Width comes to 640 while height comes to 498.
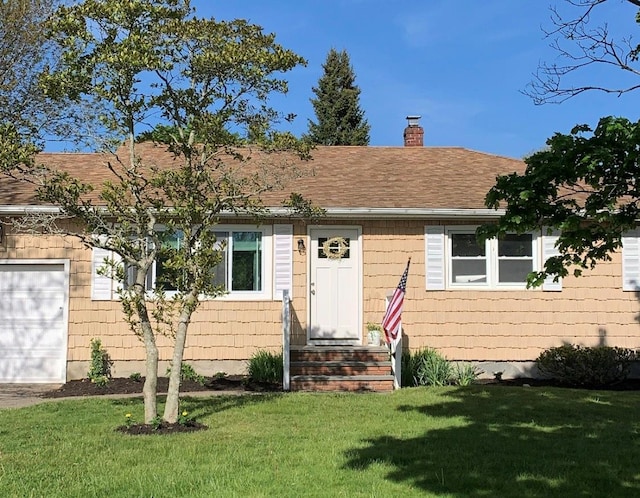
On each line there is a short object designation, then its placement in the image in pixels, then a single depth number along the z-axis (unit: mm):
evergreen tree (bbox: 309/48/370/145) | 38750
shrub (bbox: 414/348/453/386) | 11516
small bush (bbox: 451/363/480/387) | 11568
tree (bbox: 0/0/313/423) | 7555
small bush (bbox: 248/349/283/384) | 11547
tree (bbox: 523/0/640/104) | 6338
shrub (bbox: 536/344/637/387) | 11562
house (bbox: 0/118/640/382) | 12211
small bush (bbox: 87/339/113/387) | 11750
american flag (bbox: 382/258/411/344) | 10633
